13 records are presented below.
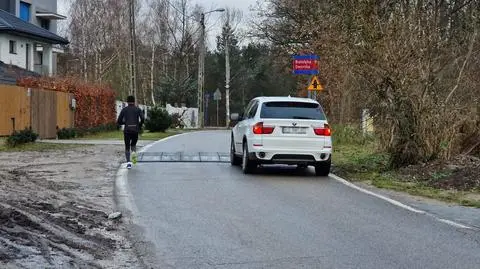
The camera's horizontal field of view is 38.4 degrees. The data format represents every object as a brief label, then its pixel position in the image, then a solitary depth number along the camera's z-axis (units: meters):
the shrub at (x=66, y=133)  28.83
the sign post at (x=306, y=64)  23.52
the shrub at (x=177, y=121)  50.29
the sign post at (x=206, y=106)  67.93
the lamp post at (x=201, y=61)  52.94
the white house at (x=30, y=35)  42.91
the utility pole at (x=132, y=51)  34.88
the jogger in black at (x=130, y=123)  16.42
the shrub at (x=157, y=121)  38.41
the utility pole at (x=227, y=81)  61.45
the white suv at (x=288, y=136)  14.76
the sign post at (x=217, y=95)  58.20
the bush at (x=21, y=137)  22.19
